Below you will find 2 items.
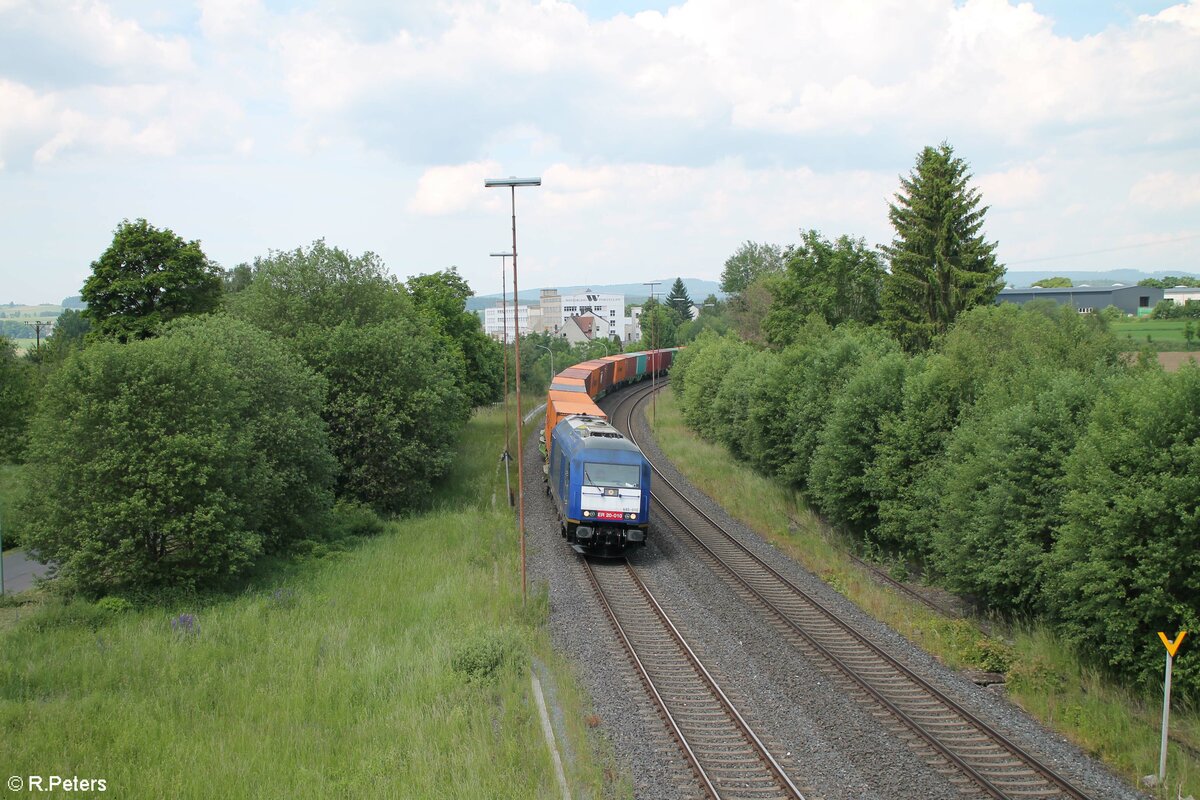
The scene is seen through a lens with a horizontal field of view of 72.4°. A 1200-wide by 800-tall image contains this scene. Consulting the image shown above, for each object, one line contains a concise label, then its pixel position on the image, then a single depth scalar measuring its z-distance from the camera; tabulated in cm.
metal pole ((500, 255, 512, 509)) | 3086
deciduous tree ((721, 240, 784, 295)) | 11381
